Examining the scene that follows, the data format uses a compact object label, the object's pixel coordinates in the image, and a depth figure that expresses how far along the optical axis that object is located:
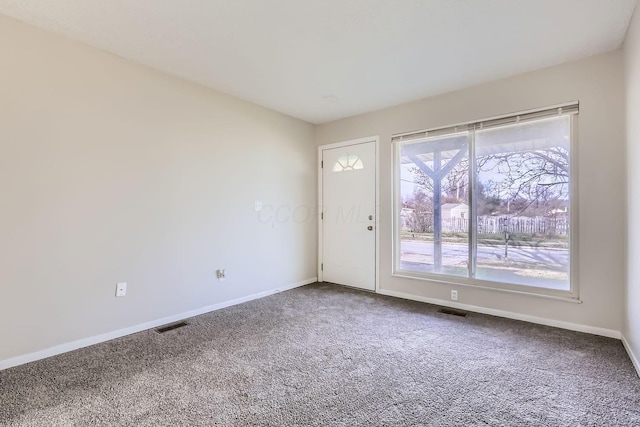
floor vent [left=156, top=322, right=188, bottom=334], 2.79
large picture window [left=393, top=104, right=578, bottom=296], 2.89
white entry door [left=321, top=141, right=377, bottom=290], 4.18
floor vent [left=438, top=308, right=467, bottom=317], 3.21
